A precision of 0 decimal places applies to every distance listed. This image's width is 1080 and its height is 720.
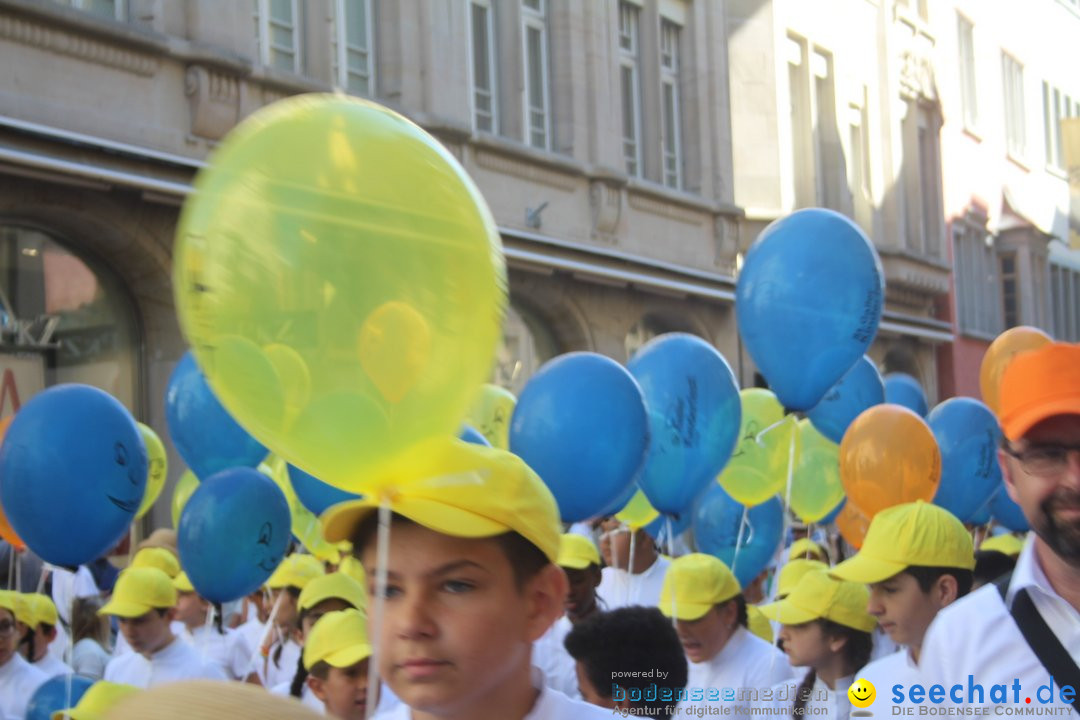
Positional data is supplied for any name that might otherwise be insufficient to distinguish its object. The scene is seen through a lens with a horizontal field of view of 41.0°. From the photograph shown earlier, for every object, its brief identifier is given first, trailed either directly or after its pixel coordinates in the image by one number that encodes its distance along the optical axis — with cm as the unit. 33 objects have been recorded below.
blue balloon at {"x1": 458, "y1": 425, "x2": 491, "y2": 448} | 515
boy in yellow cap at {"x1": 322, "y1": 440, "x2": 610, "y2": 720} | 207
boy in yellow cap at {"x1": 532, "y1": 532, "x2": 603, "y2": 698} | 499
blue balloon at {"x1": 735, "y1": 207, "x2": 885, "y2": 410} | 555
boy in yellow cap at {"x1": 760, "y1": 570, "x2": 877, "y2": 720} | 446
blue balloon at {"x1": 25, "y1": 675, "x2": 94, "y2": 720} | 481
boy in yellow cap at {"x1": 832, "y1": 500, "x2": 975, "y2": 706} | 385
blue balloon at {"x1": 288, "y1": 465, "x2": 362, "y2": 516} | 620
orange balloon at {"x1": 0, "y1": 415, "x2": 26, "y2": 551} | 639
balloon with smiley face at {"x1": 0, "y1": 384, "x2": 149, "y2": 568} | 522
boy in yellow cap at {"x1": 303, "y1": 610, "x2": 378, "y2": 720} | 405
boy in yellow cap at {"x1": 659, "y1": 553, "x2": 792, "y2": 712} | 480
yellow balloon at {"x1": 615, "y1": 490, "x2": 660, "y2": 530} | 689
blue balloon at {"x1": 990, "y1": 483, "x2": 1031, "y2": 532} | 833
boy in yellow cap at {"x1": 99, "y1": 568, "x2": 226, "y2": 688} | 568
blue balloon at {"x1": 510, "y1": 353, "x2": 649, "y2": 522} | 530
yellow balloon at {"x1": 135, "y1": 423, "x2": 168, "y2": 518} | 718
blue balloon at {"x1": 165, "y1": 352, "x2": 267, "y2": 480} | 657
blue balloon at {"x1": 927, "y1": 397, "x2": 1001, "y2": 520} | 723
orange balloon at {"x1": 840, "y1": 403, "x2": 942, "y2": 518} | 608
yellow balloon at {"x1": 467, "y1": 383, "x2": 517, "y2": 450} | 683
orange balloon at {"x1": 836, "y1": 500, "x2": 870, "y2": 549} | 732
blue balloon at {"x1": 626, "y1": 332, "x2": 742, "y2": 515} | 605
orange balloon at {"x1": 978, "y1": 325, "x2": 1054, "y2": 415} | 733
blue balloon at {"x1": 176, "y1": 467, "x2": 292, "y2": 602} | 546
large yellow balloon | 228
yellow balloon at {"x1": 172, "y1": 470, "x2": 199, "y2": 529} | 734
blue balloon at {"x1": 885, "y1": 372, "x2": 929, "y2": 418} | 965
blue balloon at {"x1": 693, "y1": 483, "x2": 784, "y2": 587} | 726
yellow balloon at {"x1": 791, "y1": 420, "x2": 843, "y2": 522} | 753
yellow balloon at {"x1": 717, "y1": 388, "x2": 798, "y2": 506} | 695
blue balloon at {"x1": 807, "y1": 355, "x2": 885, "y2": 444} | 796
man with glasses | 251
